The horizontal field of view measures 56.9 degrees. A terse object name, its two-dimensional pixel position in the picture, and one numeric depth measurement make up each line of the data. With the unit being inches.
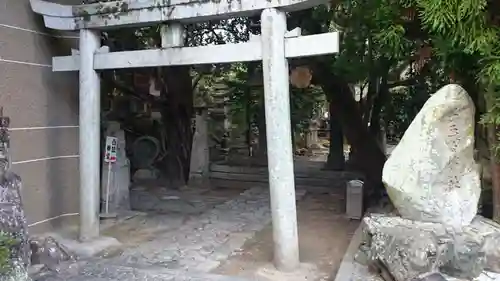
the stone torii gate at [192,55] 185.2
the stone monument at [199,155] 436.5
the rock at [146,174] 454.6
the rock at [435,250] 146.5
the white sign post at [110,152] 278.5
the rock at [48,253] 190.2
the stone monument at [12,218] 148.0
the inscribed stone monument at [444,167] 165.9
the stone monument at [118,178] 302.1
